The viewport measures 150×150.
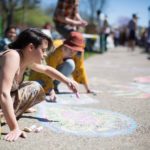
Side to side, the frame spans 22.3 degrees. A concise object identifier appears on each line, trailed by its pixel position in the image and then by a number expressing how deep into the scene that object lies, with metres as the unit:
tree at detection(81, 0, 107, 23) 48.31
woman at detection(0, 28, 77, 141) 3.26
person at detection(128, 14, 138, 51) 17.93
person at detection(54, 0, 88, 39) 6.59
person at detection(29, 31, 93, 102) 5.33
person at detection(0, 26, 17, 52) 7.49
